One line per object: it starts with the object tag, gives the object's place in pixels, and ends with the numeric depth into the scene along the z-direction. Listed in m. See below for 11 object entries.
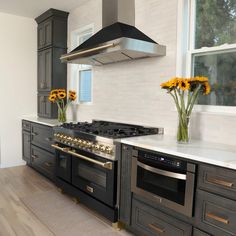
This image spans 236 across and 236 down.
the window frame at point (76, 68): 4.16
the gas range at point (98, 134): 2.45
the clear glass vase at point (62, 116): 3.97
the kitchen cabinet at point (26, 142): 4.36
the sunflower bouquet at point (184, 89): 2.14
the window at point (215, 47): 2.28
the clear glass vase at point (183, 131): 2.24
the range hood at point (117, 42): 2.46
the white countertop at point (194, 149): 1.63
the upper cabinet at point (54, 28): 4.23
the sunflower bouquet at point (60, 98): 3.97
